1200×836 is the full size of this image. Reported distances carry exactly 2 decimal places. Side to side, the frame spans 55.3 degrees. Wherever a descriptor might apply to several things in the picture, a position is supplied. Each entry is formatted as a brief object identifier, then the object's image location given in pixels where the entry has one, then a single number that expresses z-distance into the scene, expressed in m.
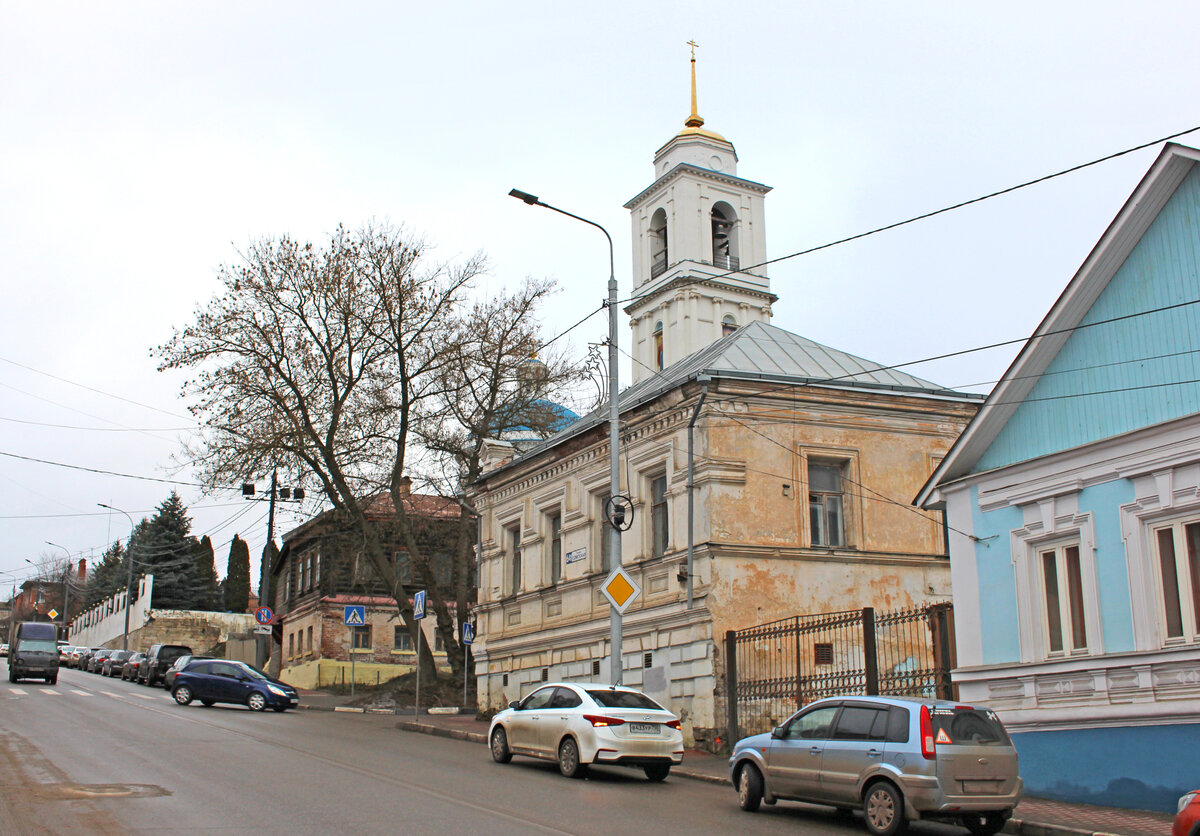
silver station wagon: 11.41
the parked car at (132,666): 46.03
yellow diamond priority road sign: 18.77
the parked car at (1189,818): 8.35
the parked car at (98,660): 54.33
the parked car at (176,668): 35.03
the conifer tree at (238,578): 77.50
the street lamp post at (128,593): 64.62
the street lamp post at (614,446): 18.73
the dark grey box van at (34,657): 41.00
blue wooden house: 13.10
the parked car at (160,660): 42.88
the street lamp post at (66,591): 108.93
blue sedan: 30.44
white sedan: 15.95
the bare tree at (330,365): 34.31
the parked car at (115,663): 50.75
